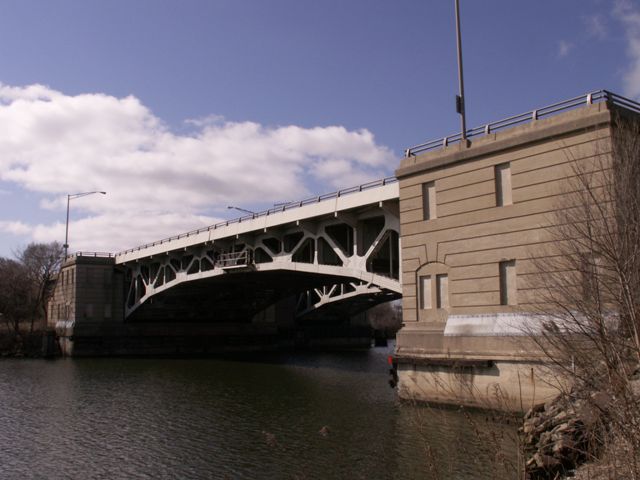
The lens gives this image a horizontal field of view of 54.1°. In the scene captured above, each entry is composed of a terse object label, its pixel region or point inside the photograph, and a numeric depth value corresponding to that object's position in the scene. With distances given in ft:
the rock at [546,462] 38.21
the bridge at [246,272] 105.60
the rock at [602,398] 22.07
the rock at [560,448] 37.38
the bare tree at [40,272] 240.73
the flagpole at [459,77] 78.75
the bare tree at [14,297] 231.91
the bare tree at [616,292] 20.70
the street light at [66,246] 223.10
